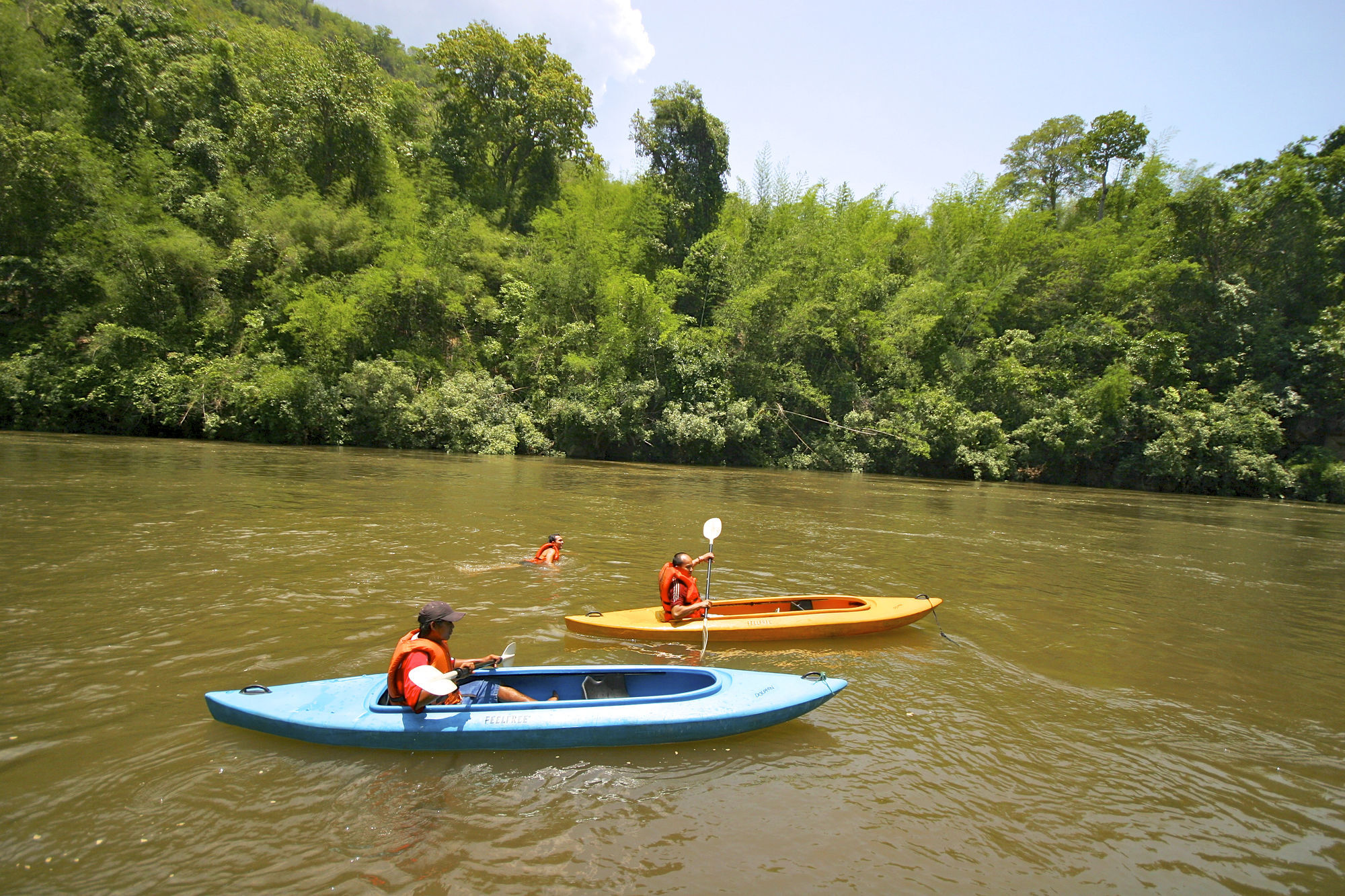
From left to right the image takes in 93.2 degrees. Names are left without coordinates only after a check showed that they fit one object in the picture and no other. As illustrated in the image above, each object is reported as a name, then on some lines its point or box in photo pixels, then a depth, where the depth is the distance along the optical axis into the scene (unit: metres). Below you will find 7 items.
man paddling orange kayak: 6.80
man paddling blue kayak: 4.36
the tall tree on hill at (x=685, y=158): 33.84
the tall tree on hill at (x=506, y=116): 35.94
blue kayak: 4.29
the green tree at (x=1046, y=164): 36.88
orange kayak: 6.69
